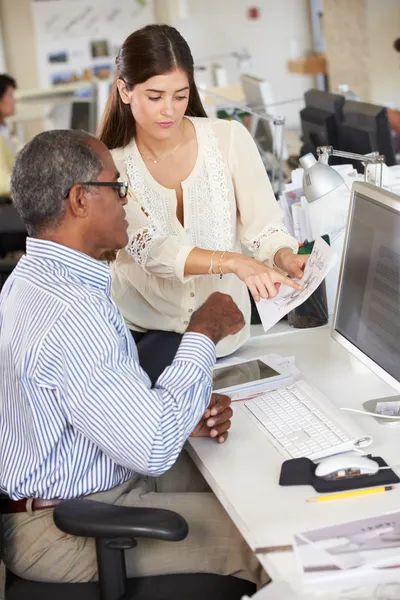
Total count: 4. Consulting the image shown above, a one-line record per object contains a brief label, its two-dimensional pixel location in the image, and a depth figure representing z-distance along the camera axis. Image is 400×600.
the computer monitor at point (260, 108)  4.06
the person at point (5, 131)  5.39
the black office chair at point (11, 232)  4.82
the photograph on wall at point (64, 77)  8.62
